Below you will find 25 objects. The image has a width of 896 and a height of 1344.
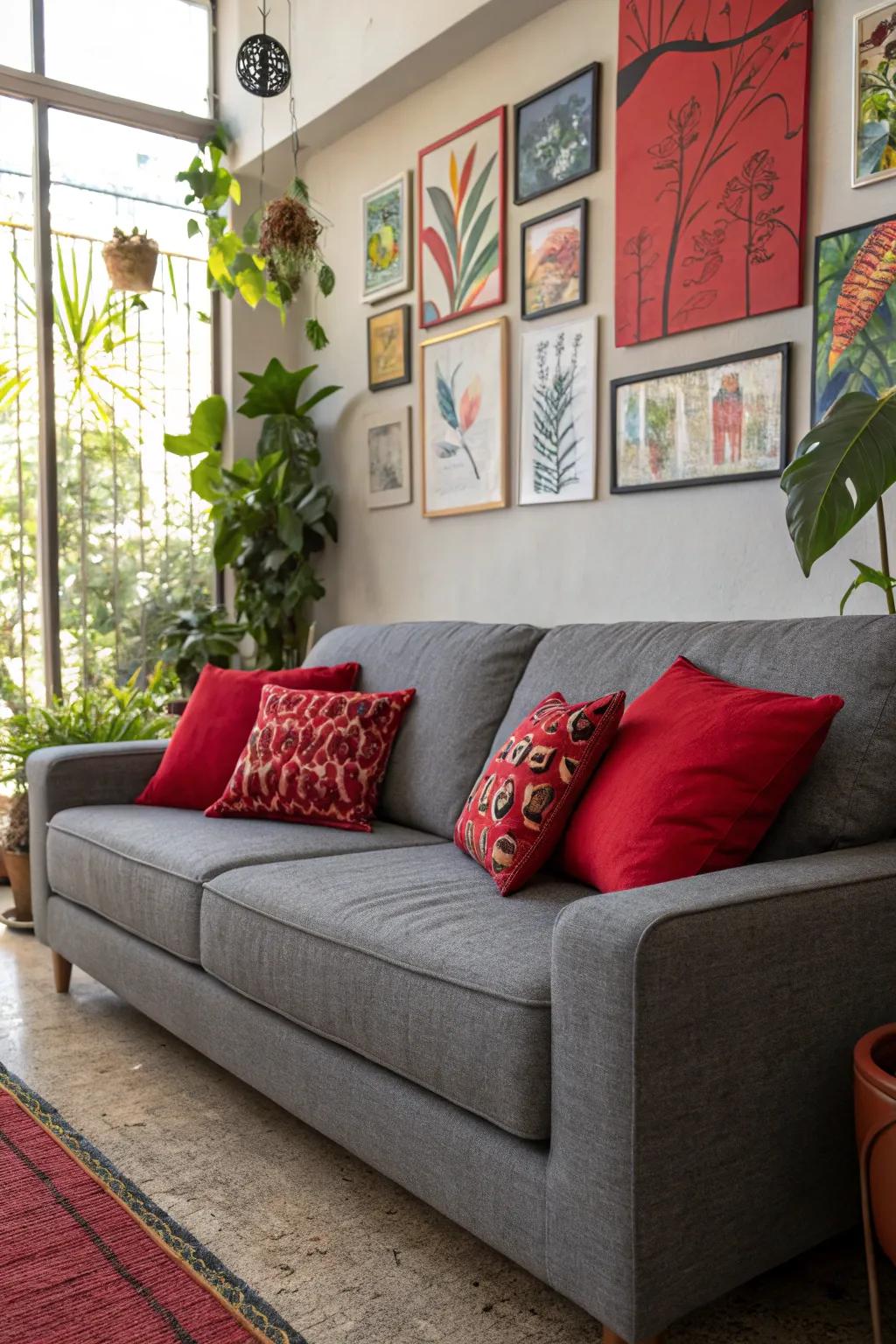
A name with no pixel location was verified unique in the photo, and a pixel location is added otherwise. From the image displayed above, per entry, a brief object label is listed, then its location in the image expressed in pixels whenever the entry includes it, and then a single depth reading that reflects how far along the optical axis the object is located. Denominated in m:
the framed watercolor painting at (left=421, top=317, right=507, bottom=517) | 3.35
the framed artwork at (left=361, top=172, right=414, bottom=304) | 3.71
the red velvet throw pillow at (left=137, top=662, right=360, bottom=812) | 2.87
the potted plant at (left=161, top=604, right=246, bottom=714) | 4.13
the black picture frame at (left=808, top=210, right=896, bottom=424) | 2.40
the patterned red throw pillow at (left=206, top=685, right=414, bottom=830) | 2.63
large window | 4.12
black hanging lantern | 3.71
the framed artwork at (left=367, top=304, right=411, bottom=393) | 3.74
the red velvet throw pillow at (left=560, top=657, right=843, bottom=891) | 1.69
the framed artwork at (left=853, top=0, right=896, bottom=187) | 2.27
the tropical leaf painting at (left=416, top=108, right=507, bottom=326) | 3.32
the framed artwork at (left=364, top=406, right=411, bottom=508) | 3.77
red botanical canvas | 2.47
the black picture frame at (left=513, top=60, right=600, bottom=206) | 2.96
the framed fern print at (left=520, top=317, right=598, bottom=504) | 3.03
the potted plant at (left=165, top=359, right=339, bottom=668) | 4.02
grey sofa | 1.33
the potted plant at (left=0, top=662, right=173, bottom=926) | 3.48
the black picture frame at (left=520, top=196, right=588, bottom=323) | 3.02
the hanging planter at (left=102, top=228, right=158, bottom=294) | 4.04
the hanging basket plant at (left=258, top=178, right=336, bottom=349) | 3.66
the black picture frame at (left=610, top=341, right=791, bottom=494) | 2.51
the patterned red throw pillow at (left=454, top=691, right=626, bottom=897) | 1.95
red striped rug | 1.52
